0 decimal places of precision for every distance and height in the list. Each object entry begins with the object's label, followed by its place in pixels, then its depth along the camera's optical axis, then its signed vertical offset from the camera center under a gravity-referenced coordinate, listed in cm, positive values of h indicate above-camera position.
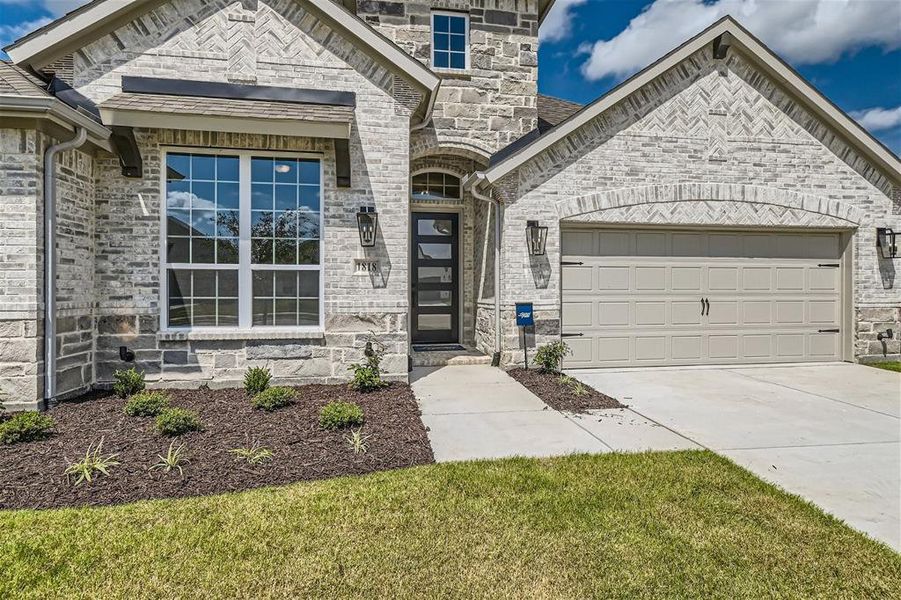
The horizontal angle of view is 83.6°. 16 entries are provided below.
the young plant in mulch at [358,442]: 463 -140
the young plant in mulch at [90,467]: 394 -140
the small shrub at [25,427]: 465 -127
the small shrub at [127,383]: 642 -116
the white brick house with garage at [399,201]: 641 +146
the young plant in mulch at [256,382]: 658 -115
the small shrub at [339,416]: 524 -128
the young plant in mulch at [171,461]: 416 -141
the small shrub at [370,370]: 691 -105
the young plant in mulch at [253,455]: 437 -142
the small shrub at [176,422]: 495 -128
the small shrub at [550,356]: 820 -98
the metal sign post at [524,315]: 830 -32
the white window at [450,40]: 1005 +510
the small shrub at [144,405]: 558 -125
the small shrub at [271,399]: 592 -125
